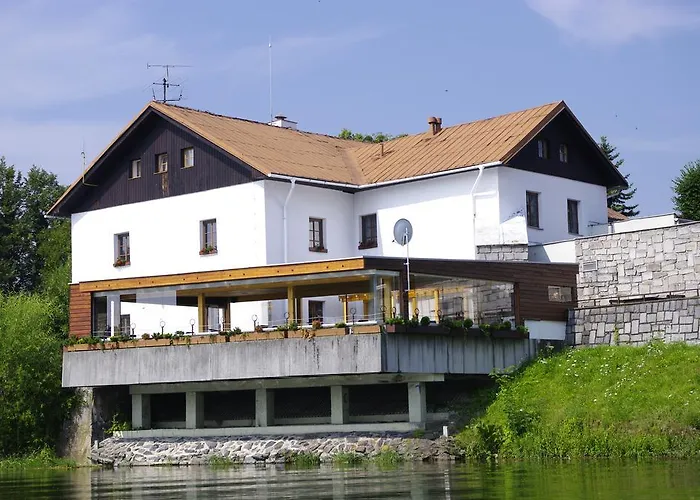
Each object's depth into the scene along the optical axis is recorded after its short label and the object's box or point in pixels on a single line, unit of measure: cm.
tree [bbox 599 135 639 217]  7206
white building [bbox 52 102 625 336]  4297
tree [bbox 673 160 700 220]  5516
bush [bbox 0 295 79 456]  4303
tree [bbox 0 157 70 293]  7125
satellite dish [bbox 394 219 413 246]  3762
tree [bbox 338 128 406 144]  6562
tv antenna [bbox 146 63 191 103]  4797
